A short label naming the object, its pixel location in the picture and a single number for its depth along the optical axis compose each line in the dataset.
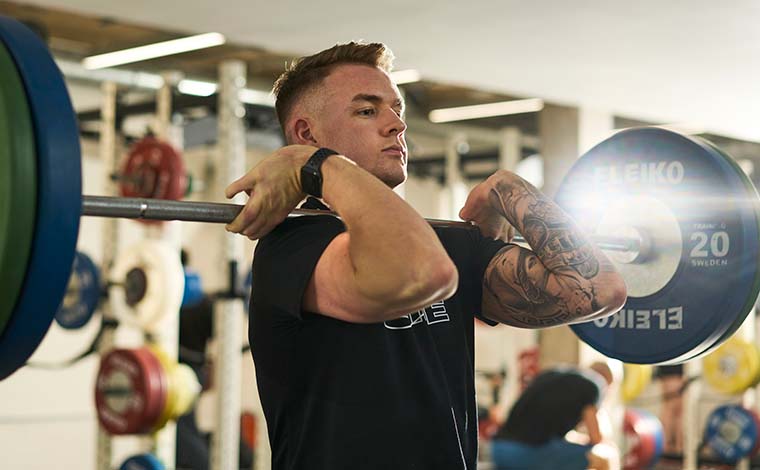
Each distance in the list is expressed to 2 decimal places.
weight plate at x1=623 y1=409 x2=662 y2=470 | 6.84
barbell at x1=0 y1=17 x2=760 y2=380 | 1.99
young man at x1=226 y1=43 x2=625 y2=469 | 1.40
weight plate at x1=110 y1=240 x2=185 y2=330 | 4.73
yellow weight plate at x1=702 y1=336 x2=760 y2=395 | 7.14
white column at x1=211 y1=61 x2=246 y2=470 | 4.77
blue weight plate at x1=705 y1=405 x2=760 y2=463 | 7.33
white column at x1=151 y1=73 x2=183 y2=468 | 5.09
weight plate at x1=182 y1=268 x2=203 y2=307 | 5.09
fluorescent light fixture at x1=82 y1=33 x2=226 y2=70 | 5.72
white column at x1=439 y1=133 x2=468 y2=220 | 7.81
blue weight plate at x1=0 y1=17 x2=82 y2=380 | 1.20
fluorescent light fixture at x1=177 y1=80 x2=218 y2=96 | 5.59
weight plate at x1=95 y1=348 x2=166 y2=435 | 4.71
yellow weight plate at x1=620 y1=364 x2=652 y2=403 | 6.98
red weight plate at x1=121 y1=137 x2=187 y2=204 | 4.81
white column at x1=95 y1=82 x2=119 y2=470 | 5.09
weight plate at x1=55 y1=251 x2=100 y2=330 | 4.90
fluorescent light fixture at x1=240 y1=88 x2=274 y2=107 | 5.33
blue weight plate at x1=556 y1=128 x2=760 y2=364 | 2.00
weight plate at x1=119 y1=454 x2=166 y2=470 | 4.82
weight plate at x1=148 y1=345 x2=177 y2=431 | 4.76
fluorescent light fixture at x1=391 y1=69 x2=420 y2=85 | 5.53
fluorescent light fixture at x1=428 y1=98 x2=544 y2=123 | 7.38
